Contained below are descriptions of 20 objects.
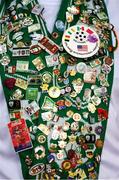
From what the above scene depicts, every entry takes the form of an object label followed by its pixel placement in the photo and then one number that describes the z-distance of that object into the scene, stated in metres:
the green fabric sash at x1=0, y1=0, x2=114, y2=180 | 1.15
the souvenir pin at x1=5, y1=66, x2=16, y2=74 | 1.19
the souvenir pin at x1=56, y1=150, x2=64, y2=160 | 1.14
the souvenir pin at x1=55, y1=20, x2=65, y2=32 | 1.23
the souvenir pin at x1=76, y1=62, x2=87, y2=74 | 1.20
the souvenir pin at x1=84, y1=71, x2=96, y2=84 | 1.19
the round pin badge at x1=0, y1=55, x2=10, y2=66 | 1.19
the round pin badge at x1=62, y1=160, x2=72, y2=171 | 1.14
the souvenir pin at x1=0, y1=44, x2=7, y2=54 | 1.21
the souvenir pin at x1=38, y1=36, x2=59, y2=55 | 1.21
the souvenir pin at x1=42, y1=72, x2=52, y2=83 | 1.18
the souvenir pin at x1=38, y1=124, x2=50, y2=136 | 1.15
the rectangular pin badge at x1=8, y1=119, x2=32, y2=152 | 1.15
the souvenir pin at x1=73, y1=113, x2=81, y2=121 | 1.17
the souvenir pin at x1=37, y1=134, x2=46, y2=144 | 1.15
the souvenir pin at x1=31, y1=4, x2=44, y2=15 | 1.24
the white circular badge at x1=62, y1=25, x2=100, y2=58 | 1.21
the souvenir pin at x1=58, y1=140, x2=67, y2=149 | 1.15
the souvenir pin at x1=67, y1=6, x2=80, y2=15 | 1.25
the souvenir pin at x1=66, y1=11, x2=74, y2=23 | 1.24
